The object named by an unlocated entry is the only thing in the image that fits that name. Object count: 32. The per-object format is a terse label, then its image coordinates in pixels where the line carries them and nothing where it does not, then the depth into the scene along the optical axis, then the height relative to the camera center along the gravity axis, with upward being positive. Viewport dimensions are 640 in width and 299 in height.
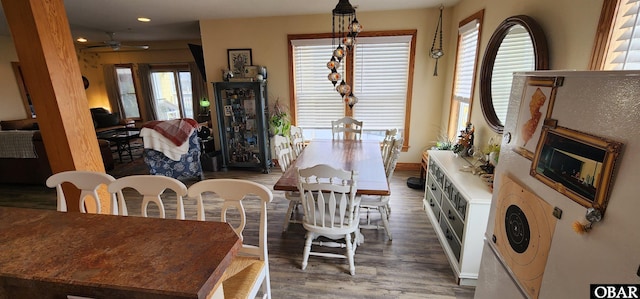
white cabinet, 1.87 -0.91
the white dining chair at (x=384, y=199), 2.38 -0.92
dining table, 2.04 -0.63
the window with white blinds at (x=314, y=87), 4.14 +0.11
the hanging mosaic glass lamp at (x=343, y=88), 2.60 +0.05
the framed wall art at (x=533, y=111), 0.97 -0.07
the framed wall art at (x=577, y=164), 0.74 -0.22
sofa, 3.61 -0.83
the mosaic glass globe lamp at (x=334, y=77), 2.54 +0.15
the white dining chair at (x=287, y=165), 2.45 -0.68
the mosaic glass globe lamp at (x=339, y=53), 2.44 +0.36
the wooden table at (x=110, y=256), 0.76 -0.51
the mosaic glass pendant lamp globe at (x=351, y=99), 2.81 -0.06
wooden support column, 1.87 +0.13
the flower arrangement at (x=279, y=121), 4.38 -0.42
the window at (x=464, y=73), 2.92 +0.22
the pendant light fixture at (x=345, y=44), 2.19 +0.44
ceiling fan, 4.75 +0.92
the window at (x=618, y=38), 1.20 +0.24
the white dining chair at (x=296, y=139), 2.99 -0.52
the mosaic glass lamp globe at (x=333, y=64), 2.56 +0.28
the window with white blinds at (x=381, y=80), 3.95 +0.19
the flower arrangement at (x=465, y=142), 2.72 -0.50
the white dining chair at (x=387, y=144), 2.95 -0.55
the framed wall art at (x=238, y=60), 4.31 +0.55
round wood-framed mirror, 1.84 +0.25
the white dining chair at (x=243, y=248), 1.29 -0.80
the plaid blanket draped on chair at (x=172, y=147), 3.54 -0.69
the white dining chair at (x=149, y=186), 1.45 -0.48
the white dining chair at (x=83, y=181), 1.56 -0.48
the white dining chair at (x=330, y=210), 1.81 -0.86
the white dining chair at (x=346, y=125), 3.61 -0.44
